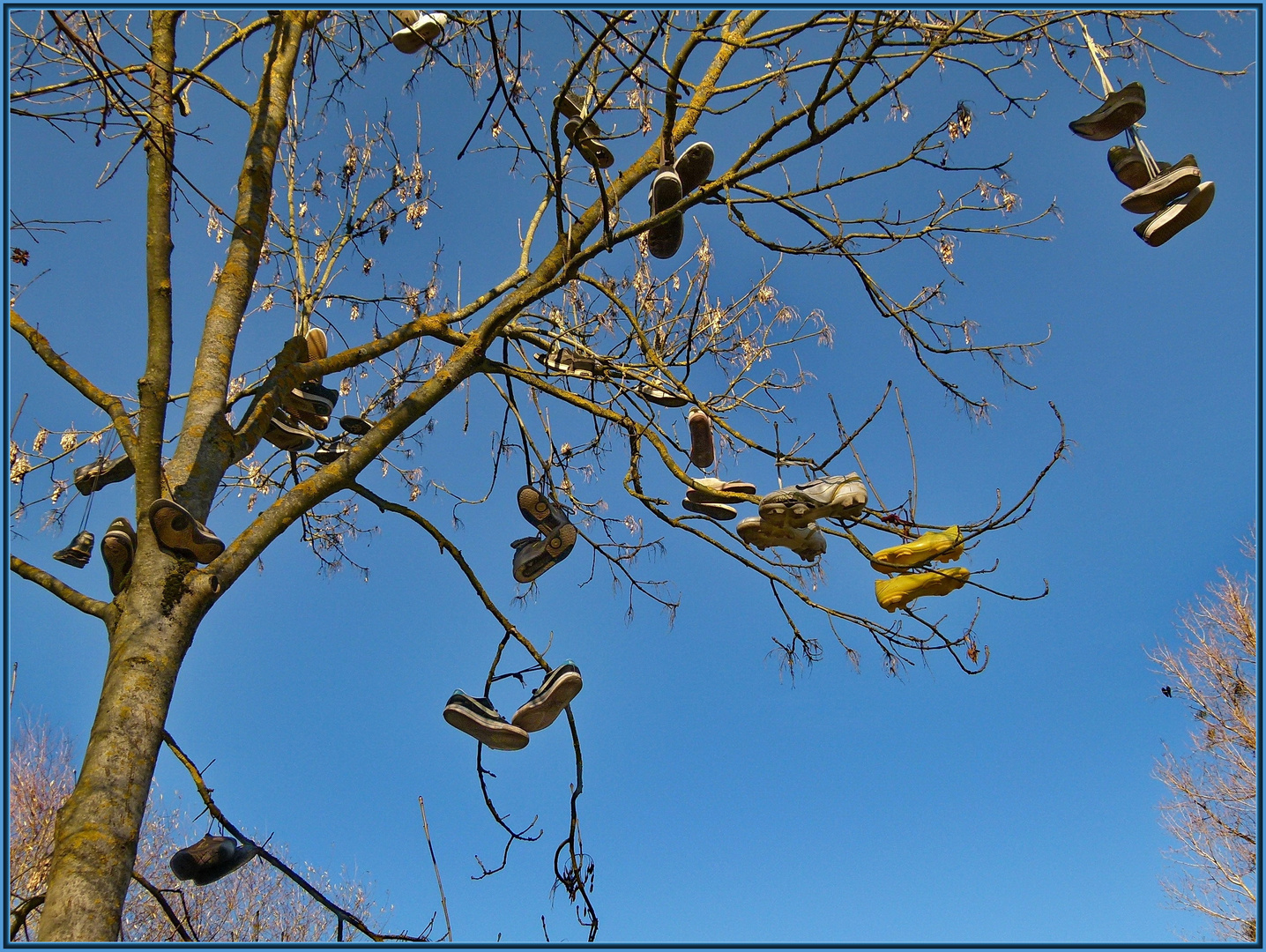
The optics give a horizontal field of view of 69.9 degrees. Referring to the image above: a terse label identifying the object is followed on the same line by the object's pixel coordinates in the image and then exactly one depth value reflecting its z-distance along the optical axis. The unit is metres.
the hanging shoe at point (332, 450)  4.30
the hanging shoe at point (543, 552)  3.67
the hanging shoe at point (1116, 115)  3.02
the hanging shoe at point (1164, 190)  2.87
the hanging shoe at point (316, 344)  3.78
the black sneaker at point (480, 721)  3.16
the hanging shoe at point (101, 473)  3.66
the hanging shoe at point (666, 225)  3.43
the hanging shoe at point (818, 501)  2.77
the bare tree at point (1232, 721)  11.31
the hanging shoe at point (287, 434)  3.67
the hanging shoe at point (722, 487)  3.33
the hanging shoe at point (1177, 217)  2.87
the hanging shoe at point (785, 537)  3.15
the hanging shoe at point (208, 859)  3.22
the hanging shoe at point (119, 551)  2.84
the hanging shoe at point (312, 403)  3.67
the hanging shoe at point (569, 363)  3.87
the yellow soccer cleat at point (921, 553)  2.65
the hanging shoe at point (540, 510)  3.64
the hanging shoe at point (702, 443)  3.59
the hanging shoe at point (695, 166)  3.46
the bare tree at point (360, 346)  2.46
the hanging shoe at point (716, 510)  3.45
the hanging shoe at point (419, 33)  3.37
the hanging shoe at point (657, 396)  3.59
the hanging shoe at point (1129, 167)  3.04
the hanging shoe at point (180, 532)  2.65
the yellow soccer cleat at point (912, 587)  2.86
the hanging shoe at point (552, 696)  3.20
